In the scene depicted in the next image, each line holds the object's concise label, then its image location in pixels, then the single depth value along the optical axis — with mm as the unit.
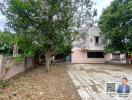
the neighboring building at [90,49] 15159
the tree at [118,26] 11488
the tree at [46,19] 6481
